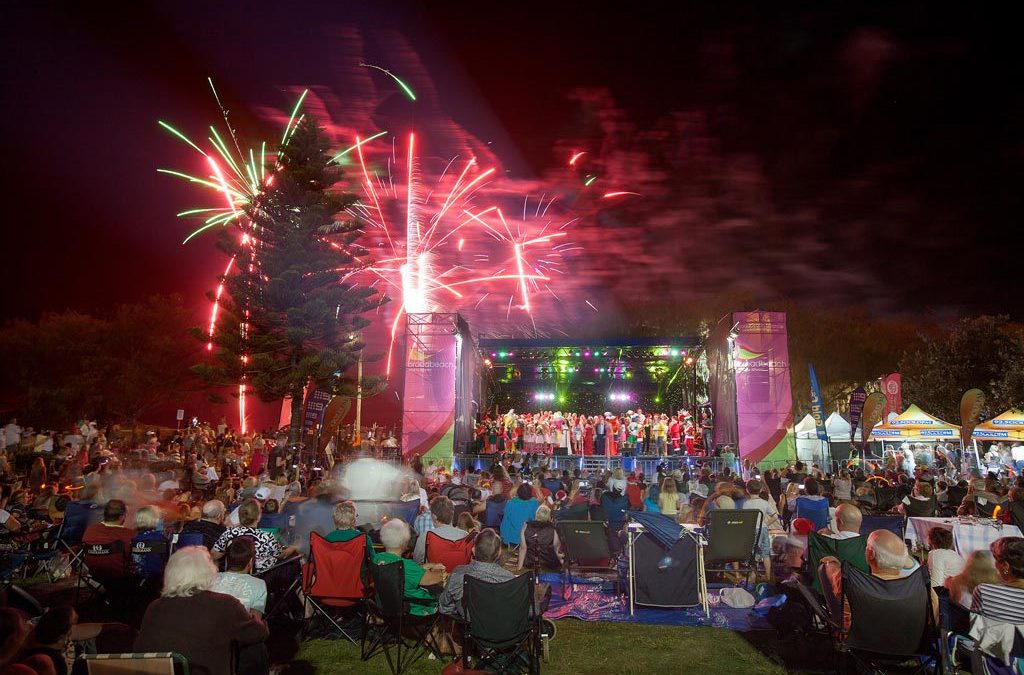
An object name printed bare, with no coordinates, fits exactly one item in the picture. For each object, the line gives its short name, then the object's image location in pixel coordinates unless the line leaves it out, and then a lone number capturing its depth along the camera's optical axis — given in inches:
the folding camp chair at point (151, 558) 212.7
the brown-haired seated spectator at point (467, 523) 239.8
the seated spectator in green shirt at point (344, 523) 206.1
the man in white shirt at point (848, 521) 212.6
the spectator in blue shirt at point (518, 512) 312.3
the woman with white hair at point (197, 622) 111.4
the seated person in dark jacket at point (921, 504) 342.3
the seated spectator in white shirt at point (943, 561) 184.9
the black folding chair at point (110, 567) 205.5
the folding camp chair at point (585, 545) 270.5
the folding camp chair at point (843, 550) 206.4
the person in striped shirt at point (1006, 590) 122.4
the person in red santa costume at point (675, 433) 864.9
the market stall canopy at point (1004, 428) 652.1
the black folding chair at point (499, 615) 161.9
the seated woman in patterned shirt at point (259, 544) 207.6
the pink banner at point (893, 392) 776.3
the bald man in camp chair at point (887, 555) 155.6
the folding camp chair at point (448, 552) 215.9
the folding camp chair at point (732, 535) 264.8
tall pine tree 694.5
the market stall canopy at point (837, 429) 887.7
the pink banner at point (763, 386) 693.3
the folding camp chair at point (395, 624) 185.2
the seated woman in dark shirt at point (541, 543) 260.8
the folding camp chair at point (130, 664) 95.0
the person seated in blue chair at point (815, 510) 304.0
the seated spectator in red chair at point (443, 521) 224.8
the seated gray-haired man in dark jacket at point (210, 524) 227.1
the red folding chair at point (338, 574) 196.7
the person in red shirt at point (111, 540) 205.8
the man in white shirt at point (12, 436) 662.5
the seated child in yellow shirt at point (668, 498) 343.3
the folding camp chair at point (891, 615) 151.9
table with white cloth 231.0
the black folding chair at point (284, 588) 191.9
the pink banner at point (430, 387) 716.7
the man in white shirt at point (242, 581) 147.6
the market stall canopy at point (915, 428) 697.0
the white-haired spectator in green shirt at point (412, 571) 195.6
